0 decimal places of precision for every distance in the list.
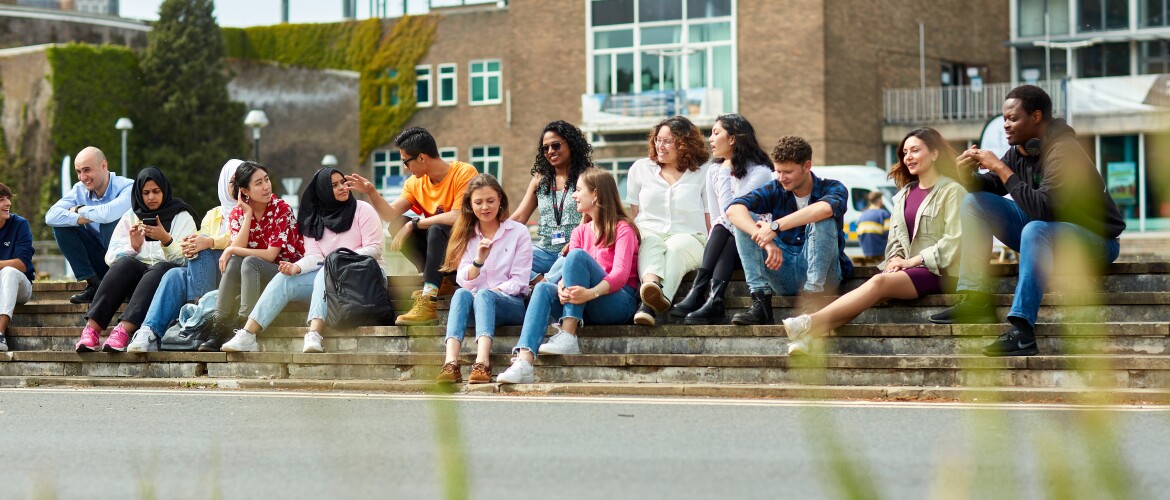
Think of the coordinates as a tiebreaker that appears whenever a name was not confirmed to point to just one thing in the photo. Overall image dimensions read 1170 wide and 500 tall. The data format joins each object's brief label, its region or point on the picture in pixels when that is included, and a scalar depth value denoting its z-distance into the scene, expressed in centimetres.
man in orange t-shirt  1061
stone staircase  824
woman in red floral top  1075
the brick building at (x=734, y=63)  4494
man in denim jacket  937
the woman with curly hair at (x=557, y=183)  1070
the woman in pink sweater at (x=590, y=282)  923
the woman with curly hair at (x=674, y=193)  1005
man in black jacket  830
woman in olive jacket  890
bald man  1211
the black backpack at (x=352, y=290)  1041
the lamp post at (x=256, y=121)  3397
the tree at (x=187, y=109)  5206
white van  2638
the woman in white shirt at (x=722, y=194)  966
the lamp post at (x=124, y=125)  4390
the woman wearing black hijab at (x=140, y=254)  1105
